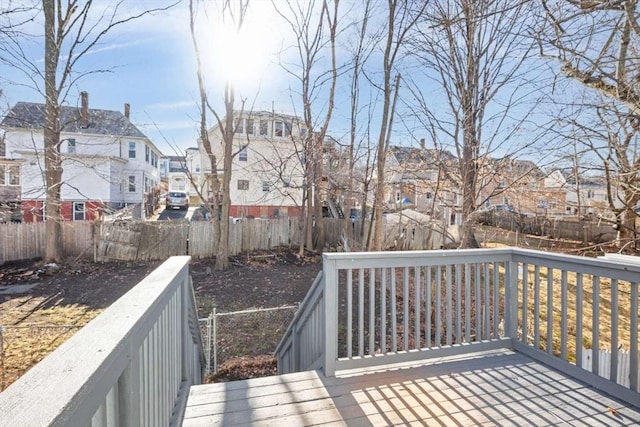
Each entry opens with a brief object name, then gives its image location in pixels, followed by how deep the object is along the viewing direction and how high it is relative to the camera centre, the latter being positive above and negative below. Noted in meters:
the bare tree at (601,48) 3.75 +1.90
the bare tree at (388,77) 8.42 +3.53
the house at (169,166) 46.73 +5.33
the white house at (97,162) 17.75 +2.45
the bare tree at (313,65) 11.17 +4.57
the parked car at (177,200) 25.48 +0.34
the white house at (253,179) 19.84 +1.55
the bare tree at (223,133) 10.30 +2.30
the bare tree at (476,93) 6.36 +2.14
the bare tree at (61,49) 9.82 +4.48
